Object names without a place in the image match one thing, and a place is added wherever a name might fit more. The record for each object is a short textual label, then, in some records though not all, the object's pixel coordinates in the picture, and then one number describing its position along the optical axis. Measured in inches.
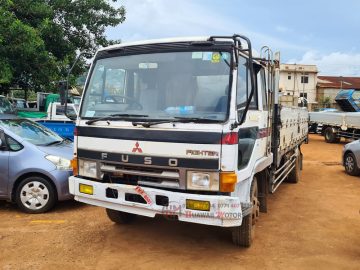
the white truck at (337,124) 813.2
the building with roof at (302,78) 1999.0
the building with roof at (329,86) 1856.5
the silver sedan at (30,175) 251.3
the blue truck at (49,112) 484.4
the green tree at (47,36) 456.1
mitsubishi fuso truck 161.9
